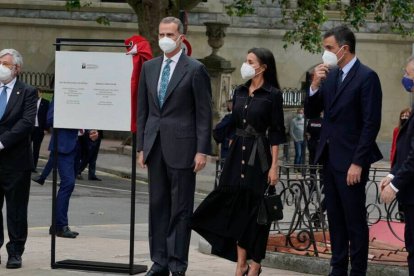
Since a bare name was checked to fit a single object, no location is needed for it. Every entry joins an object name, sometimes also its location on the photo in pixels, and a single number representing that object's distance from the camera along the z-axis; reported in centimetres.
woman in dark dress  941
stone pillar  2950
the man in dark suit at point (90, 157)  1959
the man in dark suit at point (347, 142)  889
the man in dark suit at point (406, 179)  816
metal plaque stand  994
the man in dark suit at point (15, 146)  1040
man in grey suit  945
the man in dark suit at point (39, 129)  2288
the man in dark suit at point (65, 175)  1277
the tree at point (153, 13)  2712
